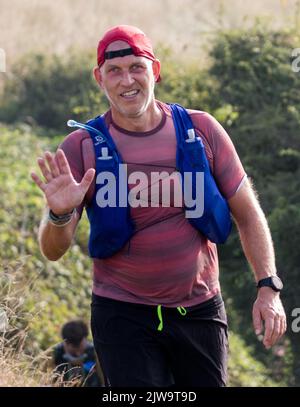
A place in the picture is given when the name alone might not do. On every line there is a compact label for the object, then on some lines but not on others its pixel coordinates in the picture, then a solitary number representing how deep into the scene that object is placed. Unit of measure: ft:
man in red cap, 24.05
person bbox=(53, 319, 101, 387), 39.55
